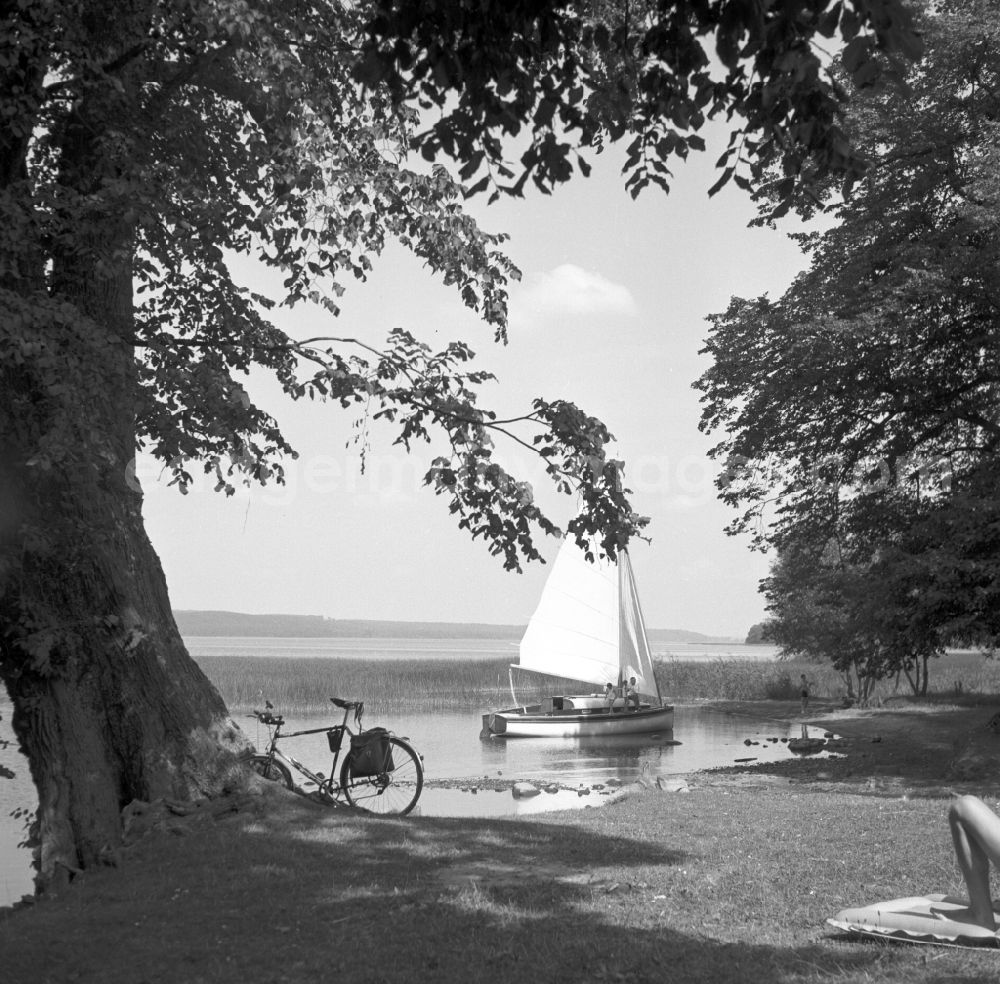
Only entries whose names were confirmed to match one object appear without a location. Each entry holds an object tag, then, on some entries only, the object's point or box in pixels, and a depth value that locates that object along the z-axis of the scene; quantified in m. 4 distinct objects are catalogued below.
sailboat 38.06
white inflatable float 5.62
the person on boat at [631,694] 37.08
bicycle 11.84
